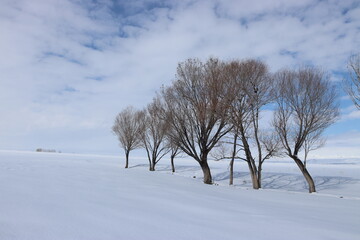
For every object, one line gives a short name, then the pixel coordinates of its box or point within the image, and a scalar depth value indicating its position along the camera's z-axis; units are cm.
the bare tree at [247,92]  1612
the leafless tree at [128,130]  3688
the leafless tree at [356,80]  1205
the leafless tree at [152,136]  3409
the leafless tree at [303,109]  1658
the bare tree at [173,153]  3466
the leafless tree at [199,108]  1529
